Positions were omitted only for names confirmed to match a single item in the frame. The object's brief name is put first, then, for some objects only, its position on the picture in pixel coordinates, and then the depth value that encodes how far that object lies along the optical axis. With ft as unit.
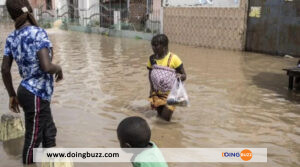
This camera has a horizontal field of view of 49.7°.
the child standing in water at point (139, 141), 7.34
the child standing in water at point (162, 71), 15.01
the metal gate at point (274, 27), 35.32
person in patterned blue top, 9.62
